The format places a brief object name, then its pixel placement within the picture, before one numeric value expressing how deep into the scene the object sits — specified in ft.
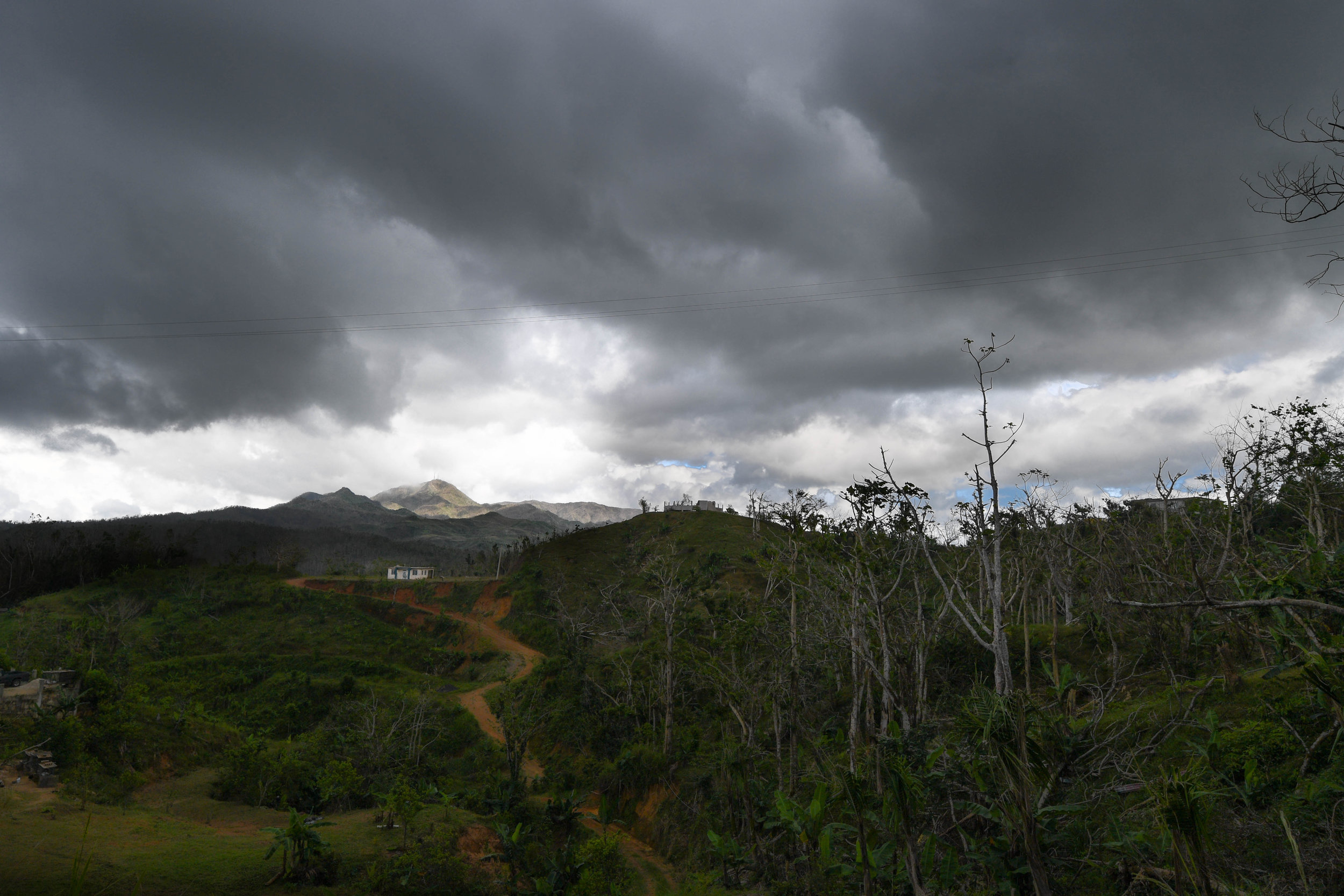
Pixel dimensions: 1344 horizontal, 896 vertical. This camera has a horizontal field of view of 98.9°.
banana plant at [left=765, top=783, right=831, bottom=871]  25.44
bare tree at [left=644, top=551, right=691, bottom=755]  76.41
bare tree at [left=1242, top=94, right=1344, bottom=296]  17.54
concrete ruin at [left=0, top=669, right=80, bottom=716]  60.23
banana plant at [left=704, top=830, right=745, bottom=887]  43.93
